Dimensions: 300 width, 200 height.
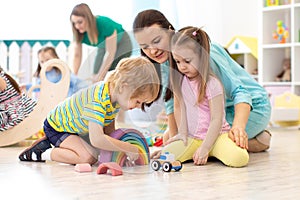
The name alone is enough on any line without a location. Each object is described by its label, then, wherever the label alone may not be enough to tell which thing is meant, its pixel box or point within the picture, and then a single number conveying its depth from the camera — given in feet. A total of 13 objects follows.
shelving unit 19.59
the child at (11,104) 13.13
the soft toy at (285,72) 20.05
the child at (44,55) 18.85
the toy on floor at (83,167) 9.83
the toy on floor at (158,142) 12.01
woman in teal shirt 9.95
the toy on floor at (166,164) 9.84
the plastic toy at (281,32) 20.19
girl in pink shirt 10.16
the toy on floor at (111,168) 9.57
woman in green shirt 15.40
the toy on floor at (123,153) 9.98
